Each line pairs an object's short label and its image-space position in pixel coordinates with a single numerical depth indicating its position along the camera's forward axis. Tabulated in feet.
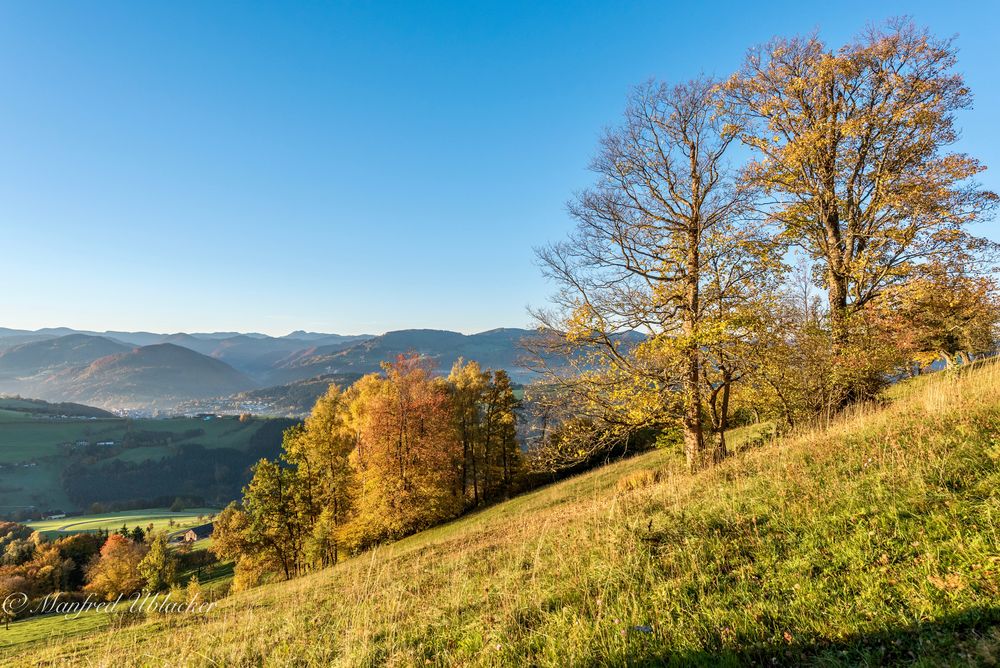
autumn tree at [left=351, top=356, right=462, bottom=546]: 85.15
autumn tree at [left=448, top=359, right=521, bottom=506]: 120.16
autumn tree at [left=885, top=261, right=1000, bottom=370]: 40.53
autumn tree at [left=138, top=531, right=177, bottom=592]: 145.38
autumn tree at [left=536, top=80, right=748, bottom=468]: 37.73
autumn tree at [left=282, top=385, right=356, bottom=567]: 99.50
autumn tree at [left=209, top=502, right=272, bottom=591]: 100.07
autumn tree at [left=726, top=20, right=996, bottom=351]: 41.14
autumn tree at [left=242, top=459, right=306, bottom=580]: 97.09
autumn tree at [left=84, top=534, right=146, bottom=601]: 157.58
